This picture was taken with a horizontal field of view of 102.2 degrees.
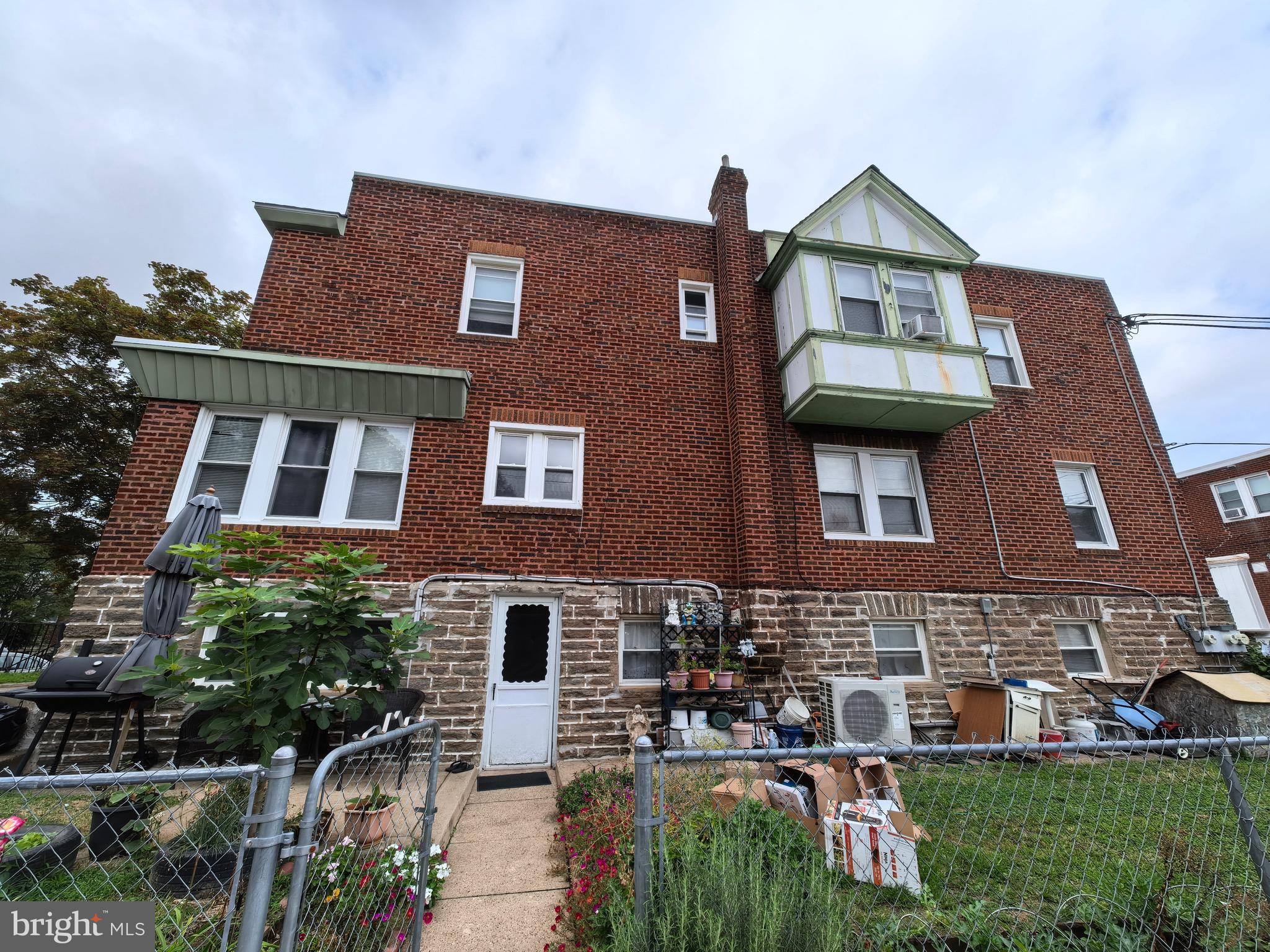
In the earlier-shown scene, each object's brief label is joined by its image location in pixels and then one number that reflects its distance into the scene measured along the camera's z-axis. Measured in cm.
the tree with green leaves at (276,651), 344
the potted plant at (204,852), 340
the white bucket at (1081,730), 723
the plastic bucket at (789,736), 664
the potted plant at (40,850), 331
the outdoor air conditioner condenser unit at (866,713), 700
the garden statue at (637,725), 677
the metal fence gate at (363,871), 186
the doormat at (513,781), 607
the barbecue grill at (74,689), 505
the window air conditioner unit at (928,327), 886
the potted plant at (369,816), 374
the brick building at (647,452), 727
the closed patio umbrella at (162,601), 471
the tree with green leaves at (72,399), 1262
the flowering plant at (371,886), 290
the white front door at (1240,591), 1705
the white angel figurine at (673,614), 732
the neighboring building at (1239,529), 1714
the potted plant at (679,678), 691
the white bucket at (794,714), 688
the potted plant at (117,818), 360
